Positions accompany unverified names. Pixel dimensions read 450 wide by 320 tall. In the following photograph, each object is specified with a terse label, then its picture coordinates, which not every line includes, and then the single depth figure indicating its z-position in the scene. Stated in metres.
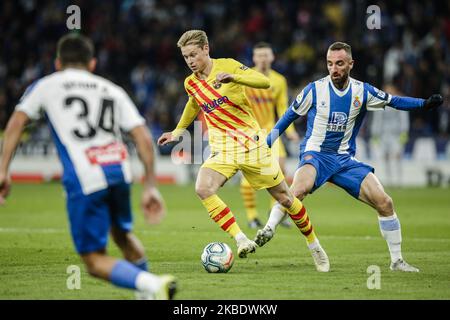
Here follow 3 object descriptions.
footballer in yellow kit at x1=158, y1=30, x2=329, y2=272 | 18.47
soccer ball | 17.67
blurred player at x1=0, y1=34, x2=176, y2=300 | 12.35
